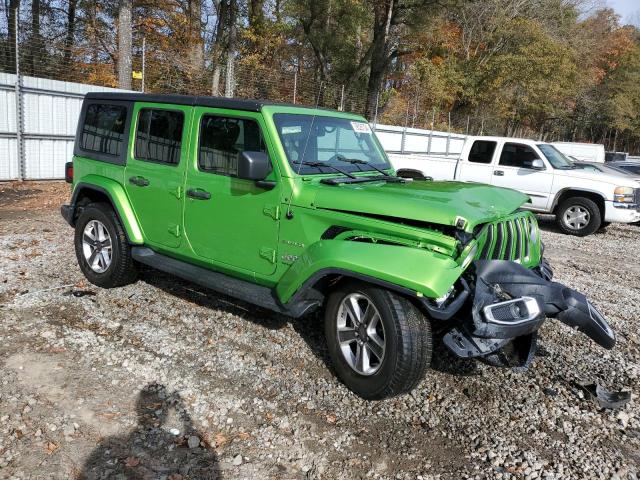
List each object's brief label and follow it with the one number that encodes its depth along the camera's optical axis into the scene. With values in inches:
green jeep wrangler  129.0
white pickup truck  410.3
